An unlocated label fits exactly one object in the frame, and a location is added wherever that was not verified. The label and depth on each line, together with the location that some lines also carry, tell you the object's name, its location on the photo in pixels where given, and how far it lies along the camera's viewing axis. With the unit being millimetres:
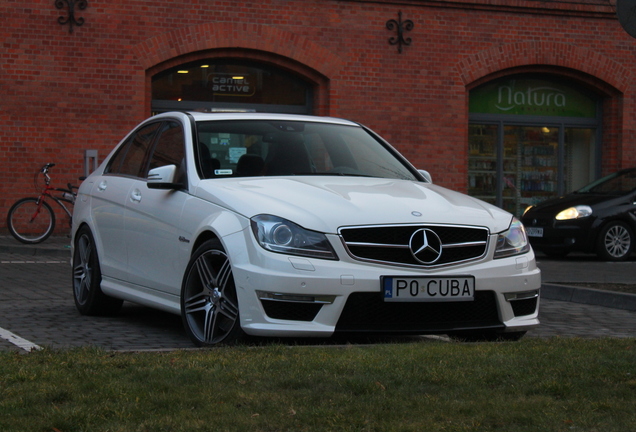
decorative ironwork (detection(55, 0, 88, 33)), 18297
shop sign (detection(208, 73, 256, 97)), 19609
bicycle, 16469
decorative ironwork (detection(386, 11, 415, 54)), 20281
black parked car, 15750
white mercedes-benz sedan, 5973
